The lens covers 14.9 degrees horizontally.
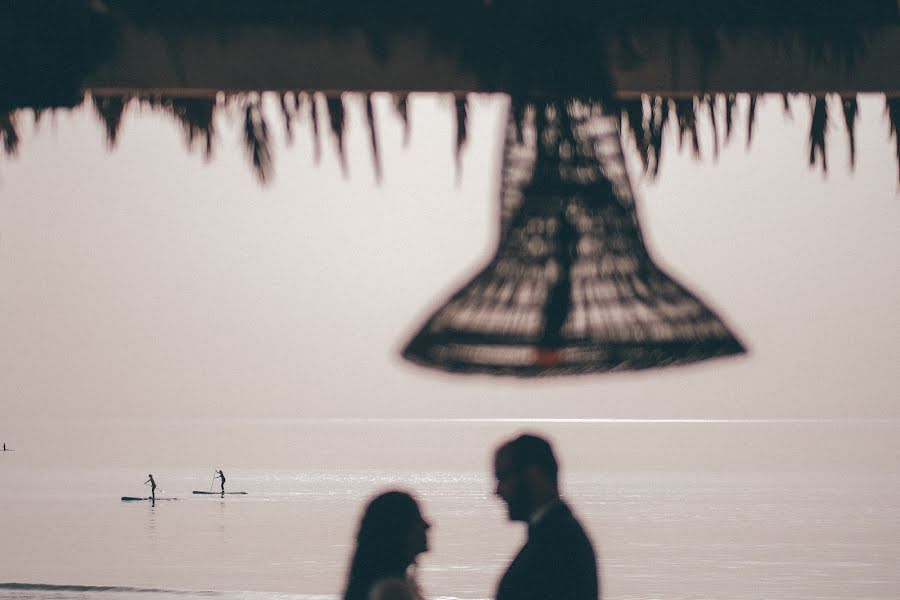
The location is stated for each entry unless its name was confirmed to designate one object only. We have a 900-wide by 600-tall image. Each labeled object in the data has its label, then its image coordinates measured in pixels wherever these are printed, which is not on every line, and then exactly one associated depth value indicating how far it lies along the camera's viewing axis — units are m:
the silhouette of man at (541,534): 7.72
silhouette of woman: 7.86
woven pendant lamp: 7.64
